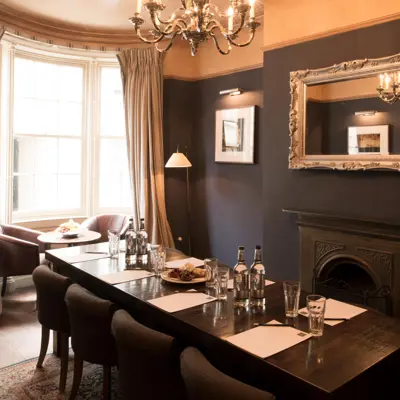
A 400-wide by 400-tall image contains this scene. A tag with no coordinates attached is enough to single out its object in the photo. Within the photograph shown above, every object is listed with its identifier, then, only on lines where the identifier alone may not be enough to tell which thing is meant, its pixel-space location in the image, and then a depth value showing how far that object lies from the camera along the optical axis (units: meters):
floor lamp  4.73
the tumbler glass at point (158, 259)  2.47
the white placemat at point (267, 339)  1.51
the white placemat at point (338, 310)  1.85
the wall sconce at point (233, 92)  4.66
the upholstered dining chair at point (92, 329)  2.10
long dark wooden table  1.34
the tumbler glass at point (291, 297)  1.81
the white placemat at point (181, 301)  1.94
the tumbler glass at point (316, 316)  1.63
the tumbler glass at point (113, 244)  2.87
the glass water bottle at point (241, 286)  1.95
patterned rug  2.59
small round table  4.26
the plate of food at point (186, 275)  2.28
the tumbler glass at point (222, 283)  2.03
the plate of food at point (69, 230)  4.43
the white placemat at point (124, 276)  2.33
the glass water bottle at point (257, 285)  1.96
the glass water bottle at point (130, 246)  2.75
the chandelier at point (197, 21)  2.28
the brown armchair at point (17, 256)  4.20
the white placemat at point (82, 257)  2.77
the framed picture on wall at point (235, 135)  4.54
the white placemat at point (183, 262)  2.68
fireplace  2.94
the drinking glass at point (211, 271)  2.21
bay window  4.86
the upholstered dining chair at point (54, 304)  2.49
